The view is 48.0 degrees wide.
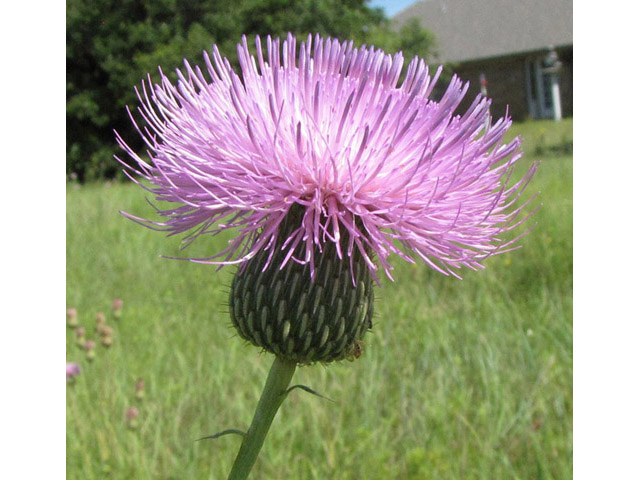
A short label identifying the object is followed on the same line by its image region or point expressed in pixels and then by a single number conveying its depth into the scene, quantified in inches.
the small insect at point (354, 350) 4.6
